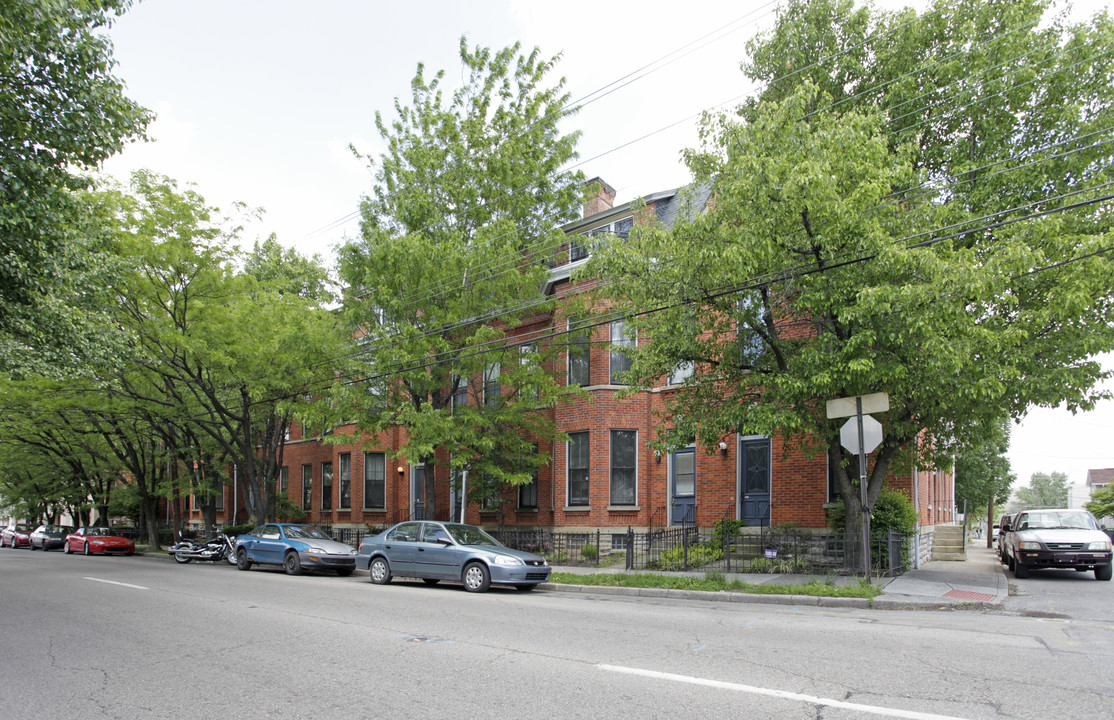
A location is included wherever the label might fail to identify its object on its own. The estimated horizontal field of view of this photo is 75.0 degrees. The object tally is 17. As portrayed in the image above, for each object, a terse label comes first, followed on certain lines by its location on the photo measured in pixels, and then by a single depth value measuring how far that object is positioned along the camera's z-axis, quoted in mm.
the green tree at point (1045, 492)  116625
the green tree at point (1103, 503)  45844
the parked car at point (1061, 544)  15312
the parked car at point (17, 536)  37875
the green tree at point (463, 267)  18156
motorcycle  23781
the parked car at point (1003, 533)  19141
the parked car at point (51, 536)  34562
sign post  12594
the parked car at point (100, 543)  29906
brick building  19547
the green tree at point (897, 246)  11688
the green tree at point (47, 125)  8578
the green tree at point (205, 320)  20203
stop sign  12648
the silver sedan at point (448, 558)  14508
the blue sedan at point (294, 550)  18719
